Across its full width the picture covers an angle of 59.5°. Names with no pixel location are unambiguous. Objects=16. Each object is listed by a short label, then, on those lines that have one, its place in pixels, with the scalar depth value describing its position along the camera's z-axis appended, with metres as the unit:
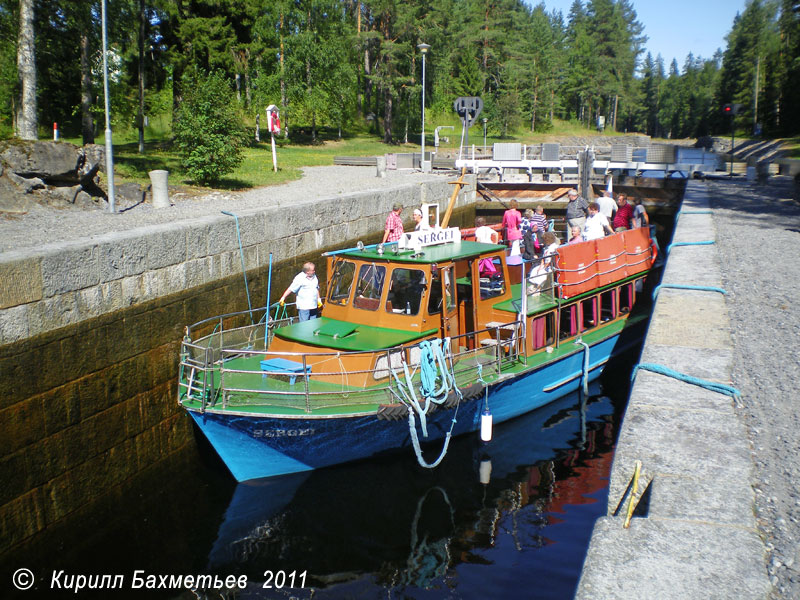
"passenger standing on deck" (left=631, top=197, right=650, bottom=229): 15.20
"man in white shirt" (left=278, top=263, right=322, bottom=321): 11.49
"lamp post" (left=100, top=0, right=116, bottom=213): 13.82
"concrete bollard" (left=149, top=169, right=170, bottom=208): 15.38
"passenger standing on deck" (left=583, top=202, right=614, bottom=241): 13.92
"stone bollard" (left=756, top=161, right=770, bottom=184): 26.91
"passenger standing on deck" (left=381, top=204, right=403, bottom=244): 12.86
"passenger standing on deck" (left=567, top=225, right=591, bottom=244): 13.73
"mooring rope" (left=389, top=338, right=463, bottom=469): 9.50
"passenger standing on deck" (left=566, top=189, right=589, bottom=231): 15.16
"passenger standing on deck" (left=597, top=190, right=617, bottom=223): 16.22
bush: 18.33
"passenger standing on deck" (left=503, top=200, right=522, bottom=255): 14.74
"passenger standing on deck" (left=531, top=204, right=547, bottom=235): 14.77
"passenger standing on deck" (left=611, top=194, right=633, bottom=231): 15.40
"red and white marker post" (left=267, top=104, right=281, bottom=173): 22.74
